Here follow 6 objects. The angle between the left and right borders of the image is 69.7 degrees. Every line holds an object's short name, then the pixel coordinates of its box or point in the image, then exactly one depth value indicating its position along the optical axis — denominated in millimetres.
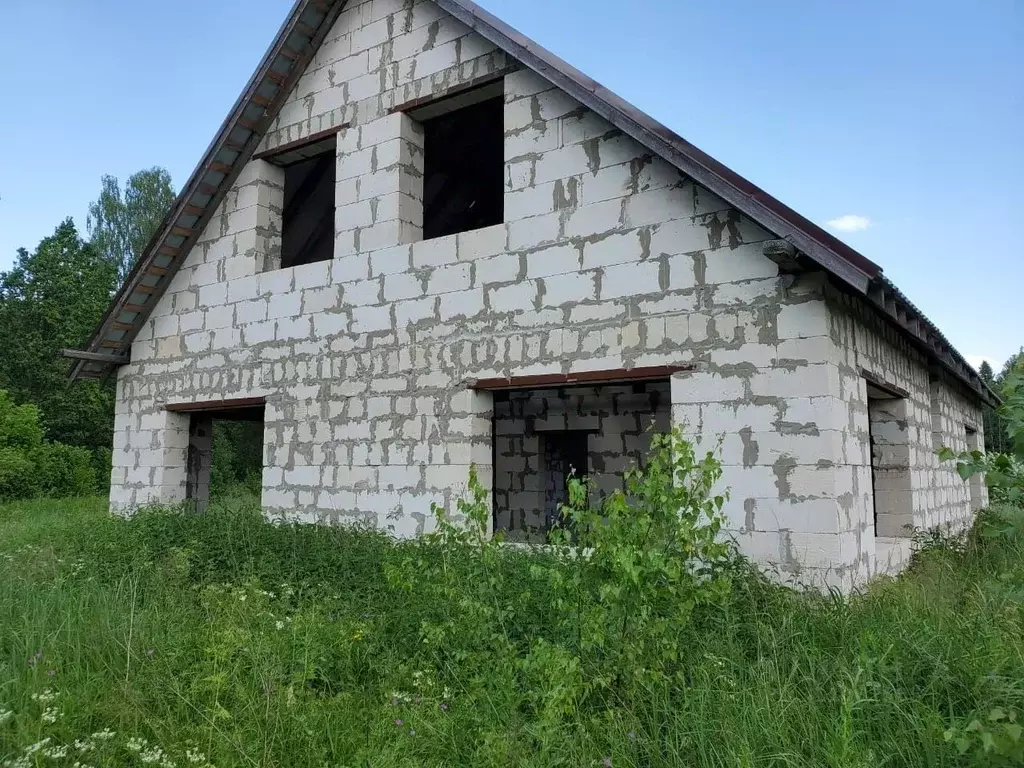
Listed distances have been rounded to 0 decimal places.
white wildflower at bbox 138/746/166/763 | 3215
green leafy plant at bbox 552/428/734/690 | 3445
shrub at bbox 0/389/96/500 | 17844
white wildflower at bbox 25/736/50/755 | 3182
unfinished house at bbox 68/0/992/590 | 5598
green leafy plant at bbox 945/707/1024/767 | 2340
